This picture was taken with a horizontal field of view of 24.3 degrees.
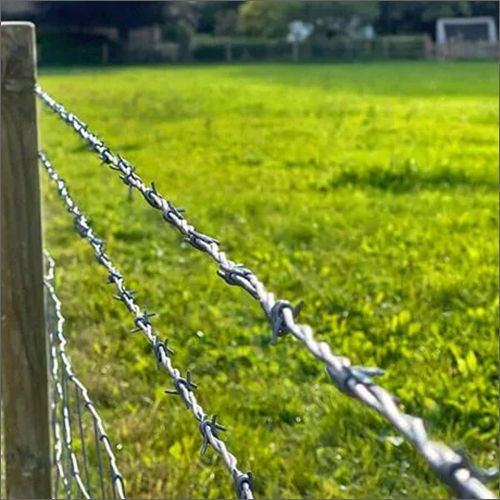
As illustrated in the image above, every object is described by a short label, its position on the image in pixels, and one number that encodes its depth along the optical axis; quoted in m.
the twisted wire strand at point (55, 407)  2.19
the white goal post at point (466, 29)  30.14
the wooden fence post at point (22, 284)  1.89
